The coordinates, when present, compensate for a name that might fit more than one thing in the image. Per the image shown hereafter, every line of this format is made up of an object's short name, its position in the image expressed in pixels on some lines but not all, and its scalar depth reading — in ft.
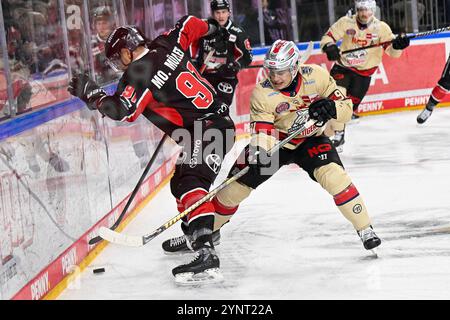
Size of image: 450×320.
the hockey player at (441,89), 42.39
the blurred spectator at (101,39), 28.03
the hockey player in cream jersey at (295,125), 21.61
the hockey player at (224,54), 33.57
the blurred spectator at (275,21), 49.26
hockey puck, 22.70
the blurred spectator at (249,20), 48.62
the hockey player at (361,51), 39.48
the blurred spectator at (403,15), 51.42
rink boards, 18.84
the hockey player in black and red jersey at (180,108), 20.81
